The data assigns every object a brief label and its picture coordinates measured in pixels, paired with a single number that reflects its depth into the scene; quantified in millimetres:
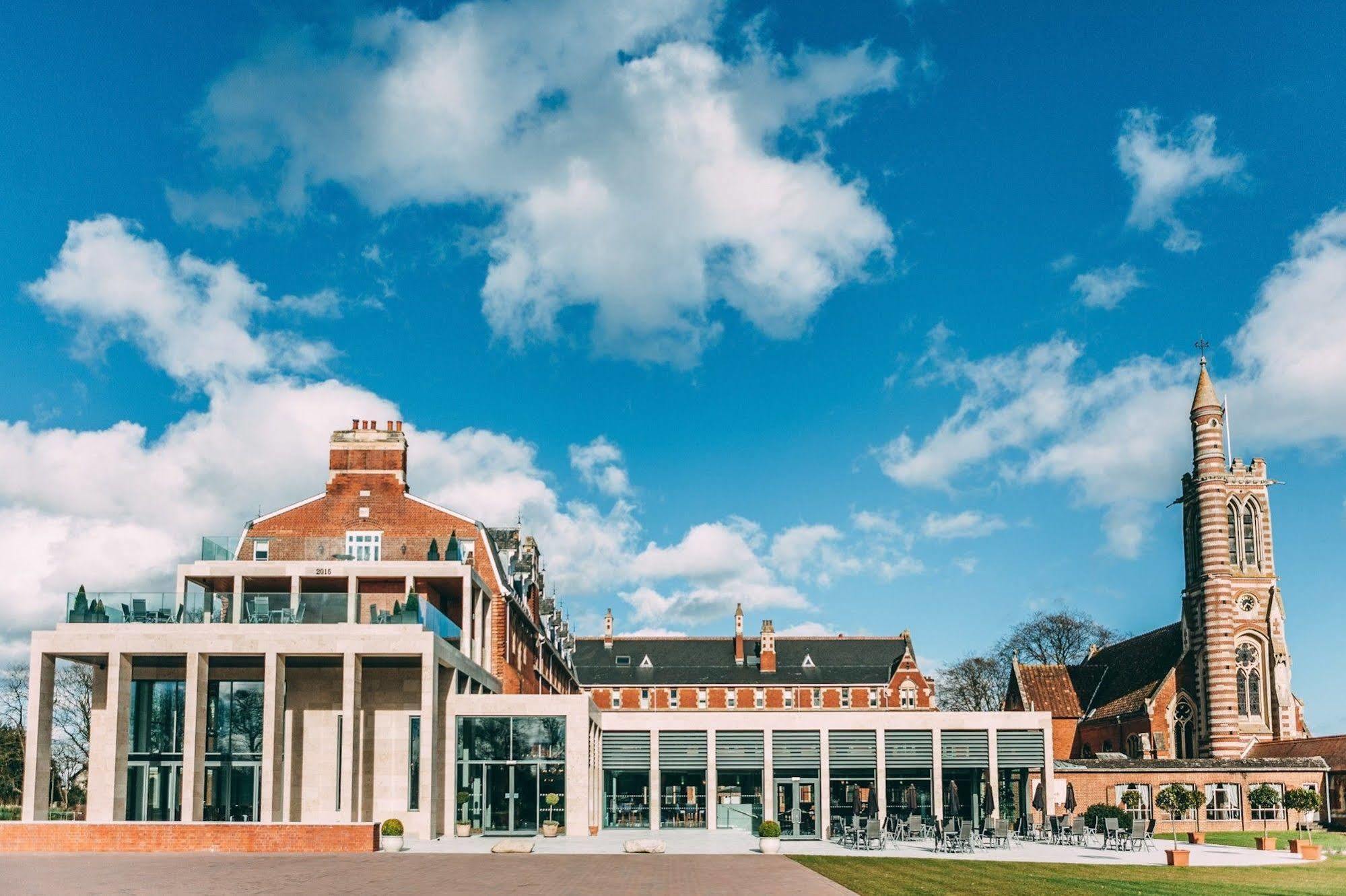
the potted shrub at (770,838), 32812
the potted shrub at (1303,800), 56500
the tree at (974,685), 93750
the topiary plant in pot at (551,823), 40019
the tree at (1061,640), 93375
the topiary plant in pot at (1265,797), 57344
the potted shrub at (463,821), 39000
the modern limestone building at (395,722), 36531
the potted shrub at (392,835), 30844
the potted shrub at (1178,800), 55719
